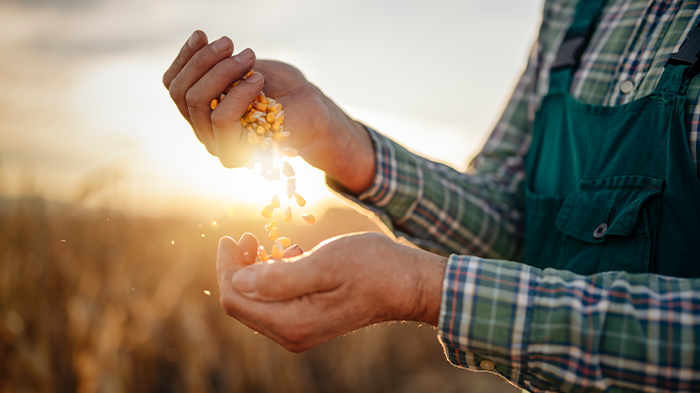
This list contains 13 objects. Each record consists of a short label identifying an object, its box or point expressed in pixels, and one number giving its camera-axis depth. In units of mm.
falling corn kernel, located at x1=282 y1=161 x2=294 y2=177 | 652
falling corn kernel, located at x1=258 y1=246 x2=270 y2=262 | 639
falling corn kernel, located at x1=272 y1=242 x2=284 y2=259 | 631
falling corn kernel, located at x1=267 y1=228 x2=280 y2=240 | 667
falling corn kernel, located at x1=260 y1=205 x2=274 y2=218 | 660
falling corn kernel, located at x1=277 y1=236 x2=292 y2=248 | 662
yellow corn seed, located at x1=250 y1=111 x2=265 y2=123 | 633
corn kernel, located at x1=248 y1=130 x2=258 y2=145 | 635
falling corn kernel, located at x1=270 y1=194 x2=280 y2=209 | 663
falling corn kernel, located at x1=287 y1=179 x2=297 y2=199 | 655
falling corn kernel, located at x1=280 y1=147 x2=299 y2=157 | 652
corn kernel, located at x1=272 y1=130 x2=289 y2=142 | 649
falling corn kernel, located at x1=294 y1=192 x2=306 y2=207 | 664
